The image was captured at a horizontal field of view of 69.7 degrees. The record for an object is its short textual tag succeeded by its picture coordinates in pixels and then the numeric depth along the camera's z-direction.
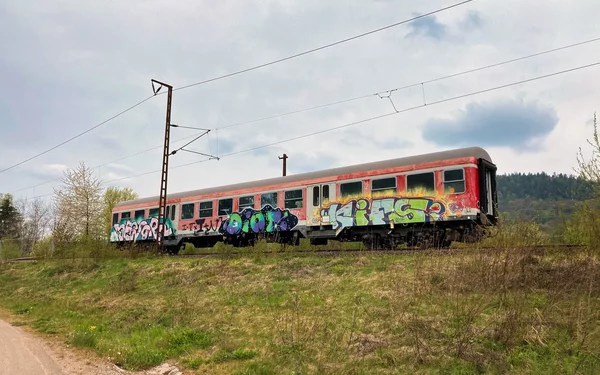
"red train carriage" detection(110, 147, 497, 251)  13.40
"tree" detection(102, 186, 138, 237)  42.41
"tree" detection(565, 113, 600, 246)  6.88
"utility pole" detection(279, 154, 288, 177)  33.50
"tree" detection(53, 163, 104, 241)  37.56
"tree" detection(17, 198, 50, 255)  63.08
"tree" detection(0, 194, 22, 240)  60.65
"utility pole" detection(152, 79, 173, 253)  19.19
